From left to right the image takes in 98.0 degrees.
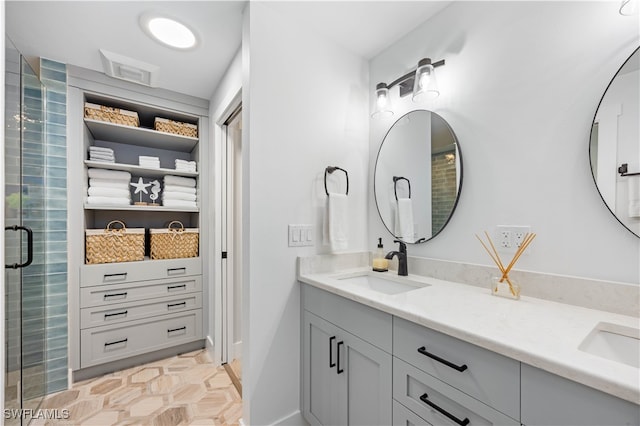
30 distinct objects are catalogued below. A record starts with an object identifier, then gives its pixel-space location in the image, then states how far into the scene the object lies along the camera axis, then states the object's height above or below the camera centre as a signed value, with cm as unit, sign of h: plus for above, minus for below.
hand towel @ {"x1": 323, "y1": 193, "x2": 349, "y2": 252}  161 -7
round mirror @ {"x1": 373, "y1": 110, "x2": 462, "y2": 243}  146 +20
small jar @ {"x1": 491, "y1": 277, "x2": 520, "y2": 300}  112 -32
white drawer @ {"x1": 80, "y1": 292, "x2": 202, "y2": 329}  206 -78
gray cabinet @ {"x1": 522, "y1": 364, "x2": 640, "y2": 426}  58 -44
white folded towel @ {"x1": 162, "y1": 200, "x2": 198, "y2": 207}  240 +8
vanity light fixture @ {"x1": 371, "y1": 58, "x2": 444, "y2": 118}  145 +71
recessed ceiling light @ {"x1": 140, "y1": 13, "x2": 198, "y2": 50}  156 +107
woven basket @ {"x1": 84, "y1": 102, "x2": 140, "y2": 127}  211 +76
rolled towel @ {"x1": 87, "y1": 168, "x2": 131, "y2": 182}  213 +30
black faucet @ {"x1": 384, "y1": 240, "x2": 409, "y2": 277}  156 -26
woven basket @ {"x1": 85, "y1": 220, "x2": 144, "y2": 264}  208 -26
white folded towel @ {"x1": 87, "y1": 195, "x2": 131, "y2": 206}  209 +9
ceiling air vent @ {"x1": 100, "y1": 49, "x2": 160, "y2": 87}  189 +103
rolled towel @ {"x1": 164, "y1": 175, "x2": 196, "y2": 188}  241 +28
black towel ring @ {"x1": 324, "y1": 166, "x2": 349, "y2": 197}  163 +25
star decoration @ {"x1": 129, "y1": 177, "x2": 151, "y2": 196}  246 +24
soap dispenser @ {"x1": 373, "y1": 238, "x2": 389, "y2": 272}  166 -32
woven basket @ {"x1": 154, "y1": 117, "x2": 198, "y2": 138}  237 +74
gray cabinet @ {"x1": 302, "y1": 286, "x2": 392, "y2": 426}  111 -73
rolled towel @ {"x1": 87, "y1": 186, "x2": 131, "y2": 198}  211 +16
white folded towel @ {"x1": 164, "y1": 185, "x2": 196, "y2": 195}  242 +20
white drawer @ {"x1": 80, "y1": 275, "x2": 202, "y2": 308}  206 -63
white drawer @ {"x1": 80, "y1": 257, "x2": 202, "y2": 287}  206 -47
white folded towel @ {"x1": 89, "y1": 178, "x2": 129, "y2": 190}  213 +23
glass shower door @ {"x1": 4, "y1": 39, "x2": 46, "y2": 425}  134 -16
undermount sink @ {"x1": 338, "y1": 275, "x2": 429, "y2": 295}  149 -41
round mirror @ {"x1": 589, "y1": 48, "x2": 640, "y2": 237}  92 +22
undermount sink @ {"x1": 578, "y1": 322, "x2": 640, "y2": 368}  83 -41
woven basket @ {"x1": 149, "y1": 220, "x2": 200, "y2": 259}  234 -27
